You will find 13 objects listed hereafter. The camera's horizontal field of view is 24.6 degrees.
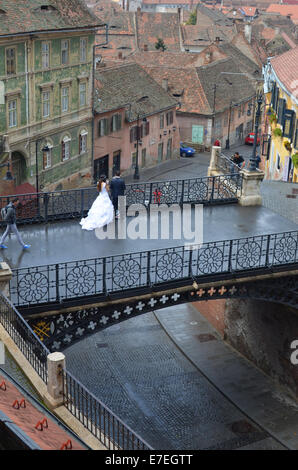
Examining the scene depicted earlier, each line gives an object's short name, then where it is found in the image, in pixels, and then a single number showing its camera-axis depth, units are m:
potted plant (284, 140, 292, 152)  36.57
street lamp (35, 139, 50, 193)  41.35
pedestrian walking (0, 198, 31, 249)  18.76
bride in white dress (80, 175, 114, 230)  20.97
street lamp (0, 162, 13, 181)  32.16
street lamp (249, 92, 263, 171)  23.35
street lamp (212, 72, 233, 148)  65.19
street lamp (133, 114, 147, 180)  54.06
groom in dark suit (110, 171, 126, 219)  21.69
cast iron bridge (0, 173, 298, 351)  16.34
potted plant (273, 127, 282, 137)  38.16
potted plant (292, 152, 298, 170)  34.40
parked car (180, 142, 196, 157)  64.94
